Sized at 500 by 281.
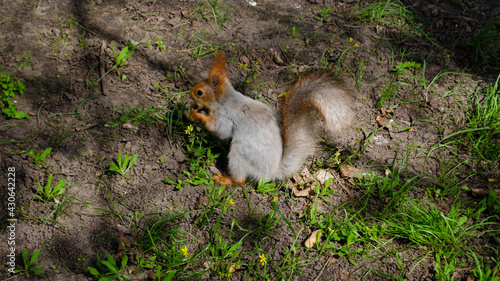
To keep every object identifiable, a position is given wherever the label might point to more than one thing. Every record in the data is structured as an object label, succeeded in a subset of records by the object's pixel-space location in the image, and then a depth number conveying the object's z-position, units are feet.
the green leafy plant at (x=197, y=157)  7.68
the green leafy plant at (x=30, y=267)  5.89
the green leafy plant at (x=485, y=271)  6.04
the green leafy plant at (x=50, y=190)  6.68
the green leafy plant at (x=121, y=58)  9.14
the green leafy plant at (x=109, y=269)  5.89
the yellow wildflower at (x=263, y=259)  6.35
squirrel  7.37
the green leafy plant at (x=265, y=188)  7.68
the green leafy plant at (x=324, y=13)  11.15
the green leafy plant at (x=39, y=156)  7.09
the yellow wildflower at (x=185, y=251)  6.29
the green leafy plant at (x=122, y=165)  7.39
